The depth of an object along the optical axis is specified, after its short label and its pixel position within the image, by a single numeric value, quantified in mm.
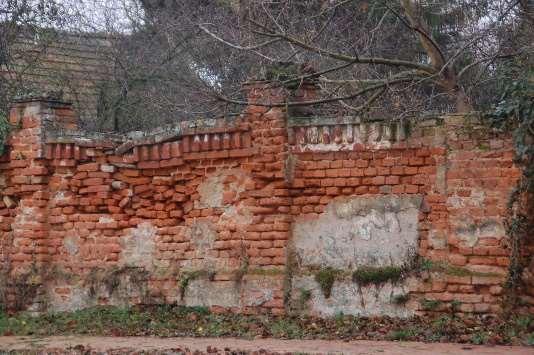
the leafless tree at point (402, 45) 19508
